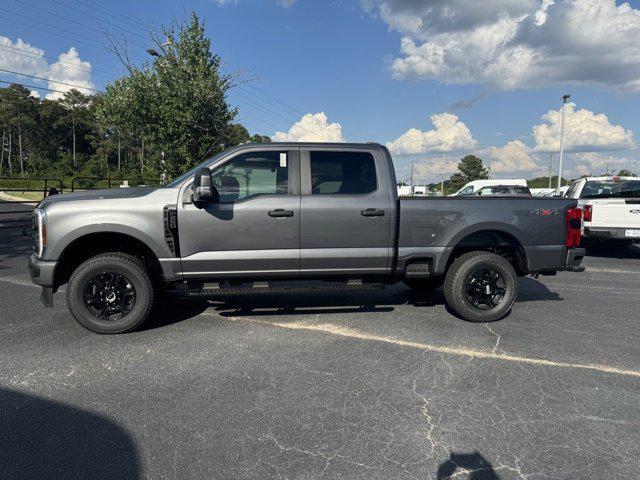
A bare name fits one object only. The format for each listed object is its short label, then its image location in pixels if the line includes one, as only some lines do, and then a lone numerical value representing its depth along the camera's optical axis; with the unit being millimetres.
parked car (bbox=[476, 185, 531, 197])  23156
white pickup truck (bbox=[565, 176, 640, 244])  9031
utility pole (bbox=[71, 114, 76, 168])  73962
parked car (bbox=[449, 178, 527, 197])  27097
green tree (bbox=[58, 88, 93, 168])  75438
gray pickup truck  4379
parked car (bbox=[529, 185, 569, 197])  27375
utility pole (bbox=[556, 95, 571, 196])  29498
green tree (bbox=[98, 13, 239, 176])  17188
